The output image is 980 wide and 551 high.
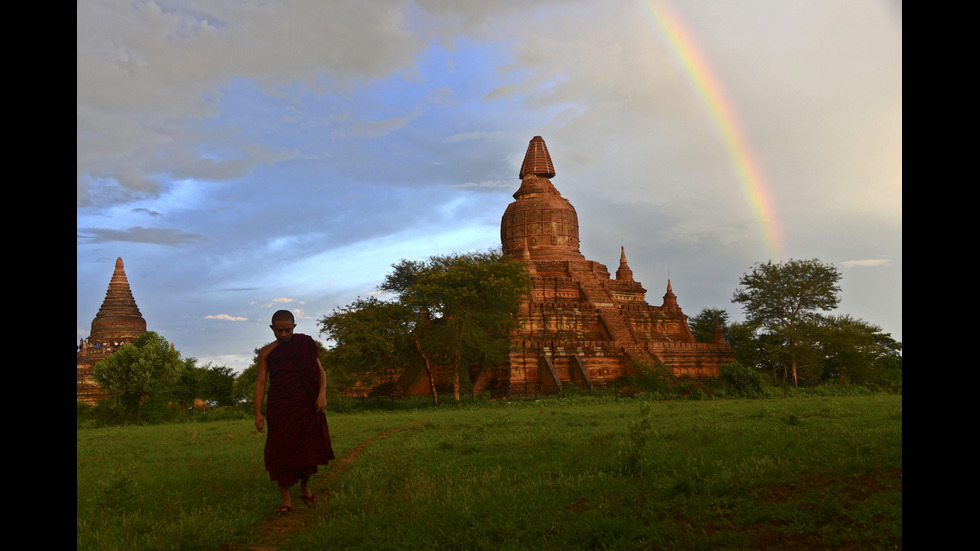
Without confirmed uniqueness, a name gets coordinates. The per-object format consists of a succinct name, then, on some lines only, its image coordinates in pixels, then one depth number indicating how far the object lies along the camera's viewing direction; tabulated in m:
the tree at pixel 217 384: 37.16
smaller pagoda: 53.53
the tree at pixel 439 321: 30.77
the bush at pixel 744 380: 31.97
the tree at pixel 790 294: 44.19
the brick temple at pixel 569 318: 36.56
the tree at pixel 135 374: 28.95
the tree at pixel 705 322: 55.53
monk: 7.80
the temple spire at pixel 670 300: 49.56
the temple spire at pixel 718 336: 44.81
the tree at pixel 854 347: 41.91
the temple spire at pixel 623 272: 51.19
